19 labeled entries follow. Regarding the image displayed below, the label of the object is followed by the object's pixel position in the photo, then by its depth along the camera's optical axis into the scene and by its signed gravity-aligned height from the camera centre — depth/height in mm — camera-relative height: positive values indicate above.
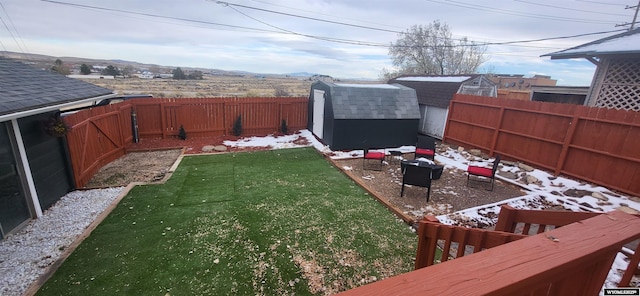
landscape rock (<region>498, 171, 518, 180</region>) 7018 -2250
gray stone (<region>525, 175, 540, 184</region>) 6684 -2211
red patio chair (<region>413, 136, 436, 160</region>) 7797 -1890
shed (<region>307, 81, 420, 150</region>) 8977 -1177
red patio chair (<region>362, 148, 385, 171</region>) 7508 -2060
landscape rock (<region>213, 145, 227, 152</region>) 9170 -2538
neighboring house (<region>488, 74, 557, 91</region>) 33844 +958
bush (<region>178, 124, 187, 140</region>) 10180 -2337
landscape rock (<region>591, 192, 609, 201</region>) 5730 -2175
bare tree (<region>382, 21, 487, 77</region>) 23672 +2858
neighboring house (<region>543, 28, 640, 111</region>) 7262 +675
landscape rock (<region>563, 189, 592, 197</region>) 5973 -2208
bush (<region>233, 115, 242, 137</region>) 10953 -2094
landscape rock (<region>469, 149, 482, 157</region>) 8850 -2143
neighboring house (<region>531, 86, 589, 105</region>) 12417 -162
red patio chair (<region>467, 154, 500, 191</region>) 6113 -1933
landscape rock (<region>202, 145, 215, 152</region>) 9027 -2530
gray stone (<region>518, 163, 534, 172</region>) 7368 -2126
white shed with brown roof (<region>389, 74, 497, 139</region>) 10719 -316
